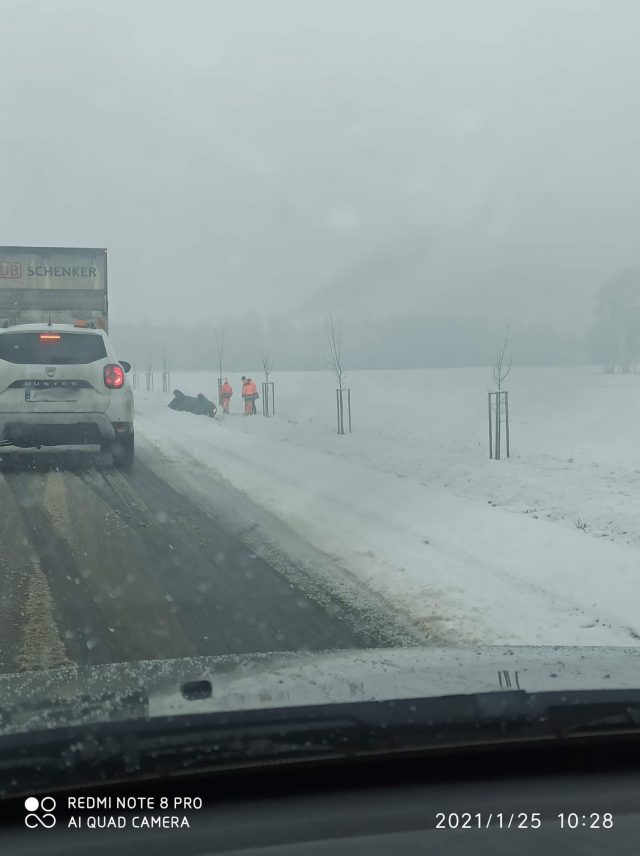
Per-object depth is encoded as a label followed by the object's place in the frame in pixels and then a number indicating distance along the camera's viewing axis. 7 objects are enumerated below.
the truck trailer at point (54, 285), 17.34
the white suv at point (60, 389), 10.83
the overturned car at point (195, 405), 28.12
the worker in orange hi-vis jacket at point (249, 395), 28.73
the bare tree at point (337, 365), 25.62
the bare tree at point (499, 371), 19.25
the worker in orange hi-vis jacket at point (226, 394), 29.66
